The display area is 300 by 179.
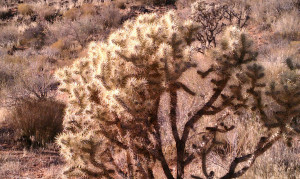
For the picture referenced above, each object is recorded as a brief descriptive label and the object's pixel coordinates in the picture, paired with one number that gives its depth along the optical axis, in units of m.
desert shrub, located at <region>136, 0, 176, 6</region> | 23.92
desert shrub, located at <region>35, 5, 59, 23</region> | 23.66
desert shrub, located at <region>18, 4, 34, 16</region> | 24.89
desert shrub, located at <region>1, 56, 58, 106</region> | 8.17
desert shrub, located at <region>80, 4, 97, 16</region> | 21.91
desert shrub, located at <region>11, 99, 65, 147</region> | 5.76
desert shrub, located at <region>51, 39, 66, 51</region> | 15.75
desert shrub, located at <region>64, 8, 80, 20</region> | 22.03
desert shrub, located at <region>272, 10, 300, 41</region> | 12.06
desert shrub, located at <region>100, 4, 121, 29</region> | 19.44
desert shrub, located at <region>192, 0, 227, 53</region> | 12.14
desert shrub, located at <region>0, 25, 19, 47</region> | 16.83
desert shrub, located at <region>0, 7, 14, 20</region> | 24.77
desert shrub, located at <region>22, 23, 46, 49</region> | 17.44
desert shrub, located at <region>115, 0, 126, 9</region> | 23.53
